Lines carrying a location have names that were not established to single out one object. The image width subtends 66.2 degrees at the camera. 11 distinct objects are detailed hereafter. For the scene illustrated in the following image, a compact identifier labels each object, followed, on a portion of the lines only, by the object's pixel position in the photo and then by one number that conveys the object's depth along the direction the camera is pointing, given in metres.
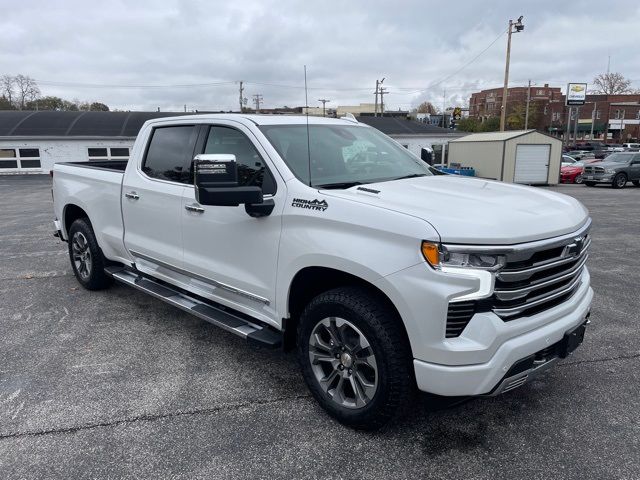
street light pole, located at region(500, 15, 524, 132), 30.59
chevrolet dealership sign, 43.03
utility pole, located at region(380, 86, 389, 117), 66.95
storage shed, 25.59
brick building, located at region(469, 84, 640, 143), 89.38
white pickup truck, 2.48
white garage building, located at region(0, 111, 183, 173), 28.22
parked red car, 26.56
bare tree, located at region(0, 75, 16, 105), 68.69
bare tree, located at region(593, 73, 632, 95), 94.31
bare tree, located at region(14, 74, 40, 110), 69.93
